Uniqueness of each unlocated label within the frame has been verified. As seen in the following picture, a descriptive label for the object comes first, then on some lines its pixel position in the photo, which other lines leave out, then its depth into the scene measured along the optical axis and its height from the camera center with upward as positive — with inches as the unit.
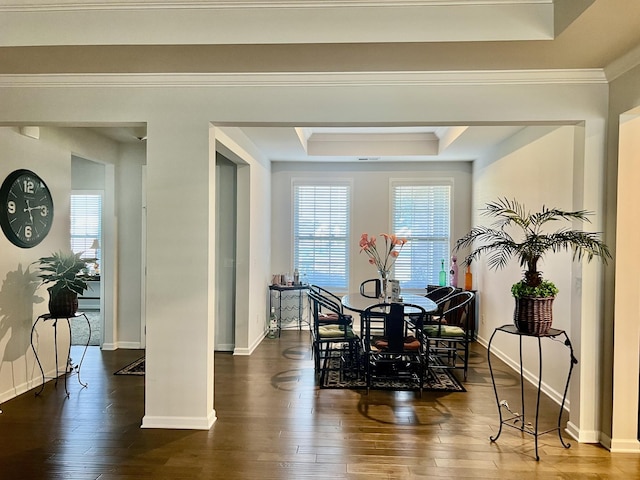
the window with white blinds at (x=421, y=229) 259.0 +4.2
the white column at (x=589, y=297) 116.7 -16.4
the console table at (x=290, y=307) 253.4 -41.6
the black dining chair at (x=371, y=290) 207.0 -29.3
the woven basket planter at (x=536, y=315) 111.5 -20.4
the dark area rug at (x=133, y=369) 176.7 -57.9
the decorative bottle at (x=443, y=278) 250.5 -24.8
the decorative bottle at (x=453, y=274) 249.3 -22.2
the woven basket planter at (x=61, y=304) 153.6 -25.9
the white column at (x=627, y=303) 111.7 -17.2
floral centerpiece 248.7 -12.0
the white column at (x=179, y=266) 123.3 -9.4
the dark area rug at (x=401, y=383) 161.2 -57.1
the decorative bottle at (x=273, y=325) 241.6 -51.9
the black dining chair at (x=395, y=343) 154.7 -40.1
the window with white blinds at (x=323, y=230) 262.8 +2.8
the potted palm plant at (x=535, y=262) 109.3 -6.7
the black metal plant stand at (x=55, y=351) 155.6 -46.1
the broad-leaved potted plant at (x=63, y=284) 153.3 -18.6
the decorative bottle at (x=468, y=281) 240.4 -25.2
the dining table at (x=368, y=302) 164.9 -28.5
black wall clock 147.1 +8.4
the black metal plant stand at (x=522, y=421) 113.7 -56.3
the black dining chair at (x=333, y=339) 170.7 -41.6
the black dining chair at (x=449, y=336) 171.5 -43.1
